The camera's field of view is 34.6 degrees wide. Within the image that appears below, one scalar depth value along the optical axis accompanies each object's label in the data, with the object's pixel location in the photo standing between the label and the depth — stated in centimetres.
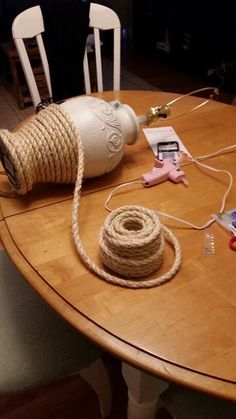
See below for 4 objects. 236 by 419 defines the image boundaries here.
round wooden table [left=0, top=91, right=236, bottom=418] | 55
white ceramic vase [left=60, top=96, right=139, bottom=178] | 82
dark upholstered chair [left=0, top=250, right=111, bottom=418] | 80
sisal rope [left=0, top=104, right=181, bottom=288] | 64
